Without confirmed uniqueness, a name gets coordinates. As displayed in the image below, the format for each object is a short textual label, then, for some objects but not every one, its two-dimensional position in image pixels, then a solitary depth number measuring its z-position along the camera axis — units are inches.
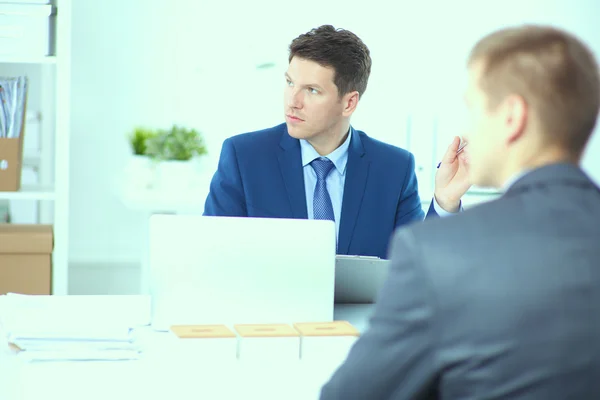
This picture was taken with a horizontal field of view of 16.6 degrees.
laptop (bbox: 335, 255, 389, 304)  158.1
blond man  122.0
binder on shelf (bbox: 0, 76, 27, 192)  196.5
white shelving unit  199.4
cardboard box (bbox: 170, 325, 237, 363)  145.3
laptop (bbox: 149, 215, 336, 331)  150.7
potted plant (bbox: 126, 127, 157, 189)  236.2
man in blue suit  176.9
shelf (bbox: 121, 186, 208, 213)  227.5
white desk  139.2
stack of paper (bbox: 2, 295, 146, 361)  144.5
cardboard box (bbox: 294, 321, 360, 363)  147.7
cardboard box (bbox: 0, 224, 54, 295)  195.2
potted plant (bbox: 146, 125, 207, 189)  235.1
